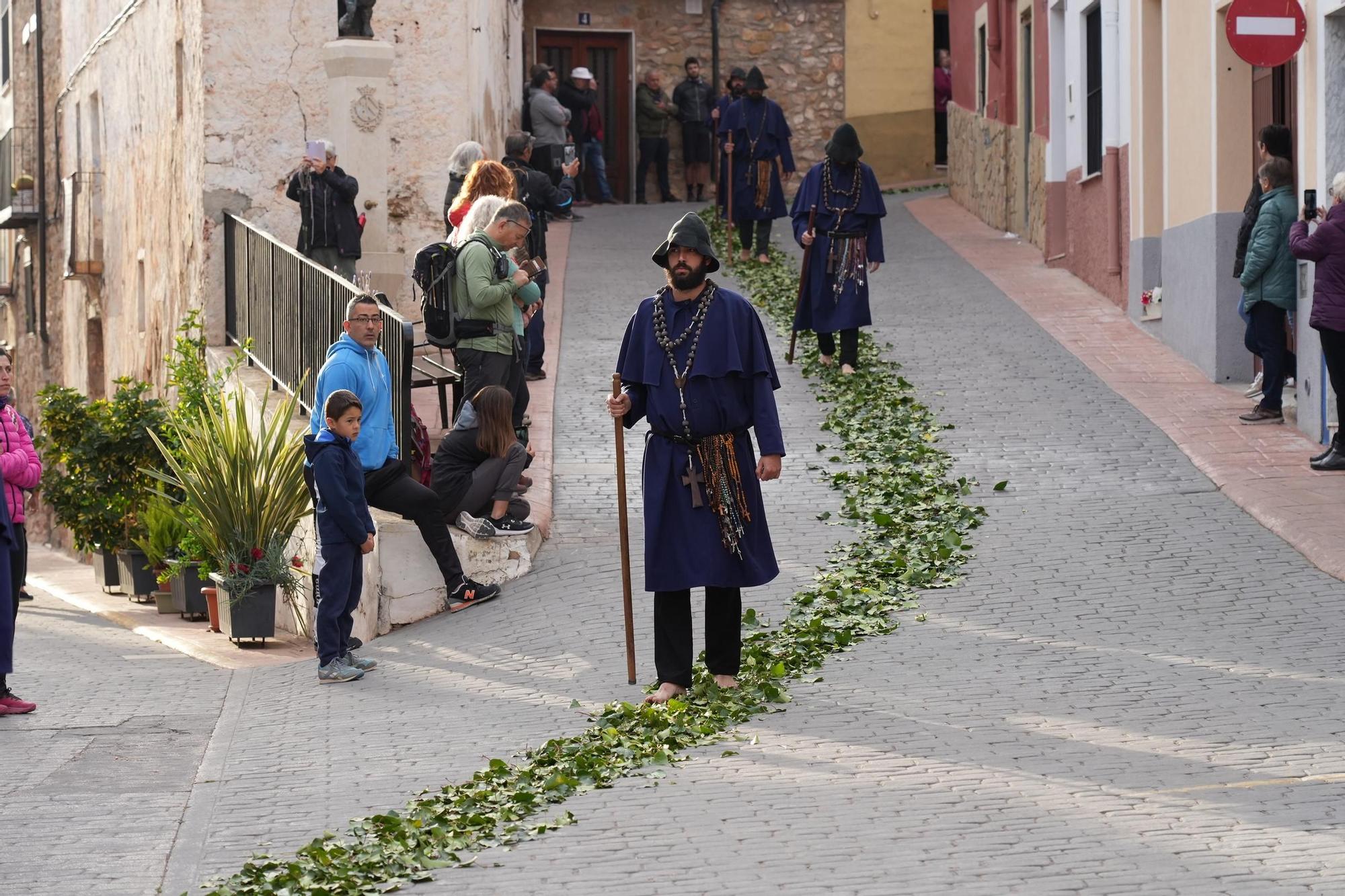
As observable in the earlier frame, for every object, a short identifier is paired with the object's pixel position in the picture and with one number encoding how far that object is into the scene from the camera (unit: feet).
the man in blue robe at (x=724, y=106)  75.82
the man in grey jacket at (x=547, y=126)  73.72
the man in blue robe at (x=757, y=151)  65.98
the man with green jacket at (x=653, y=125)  92.17
